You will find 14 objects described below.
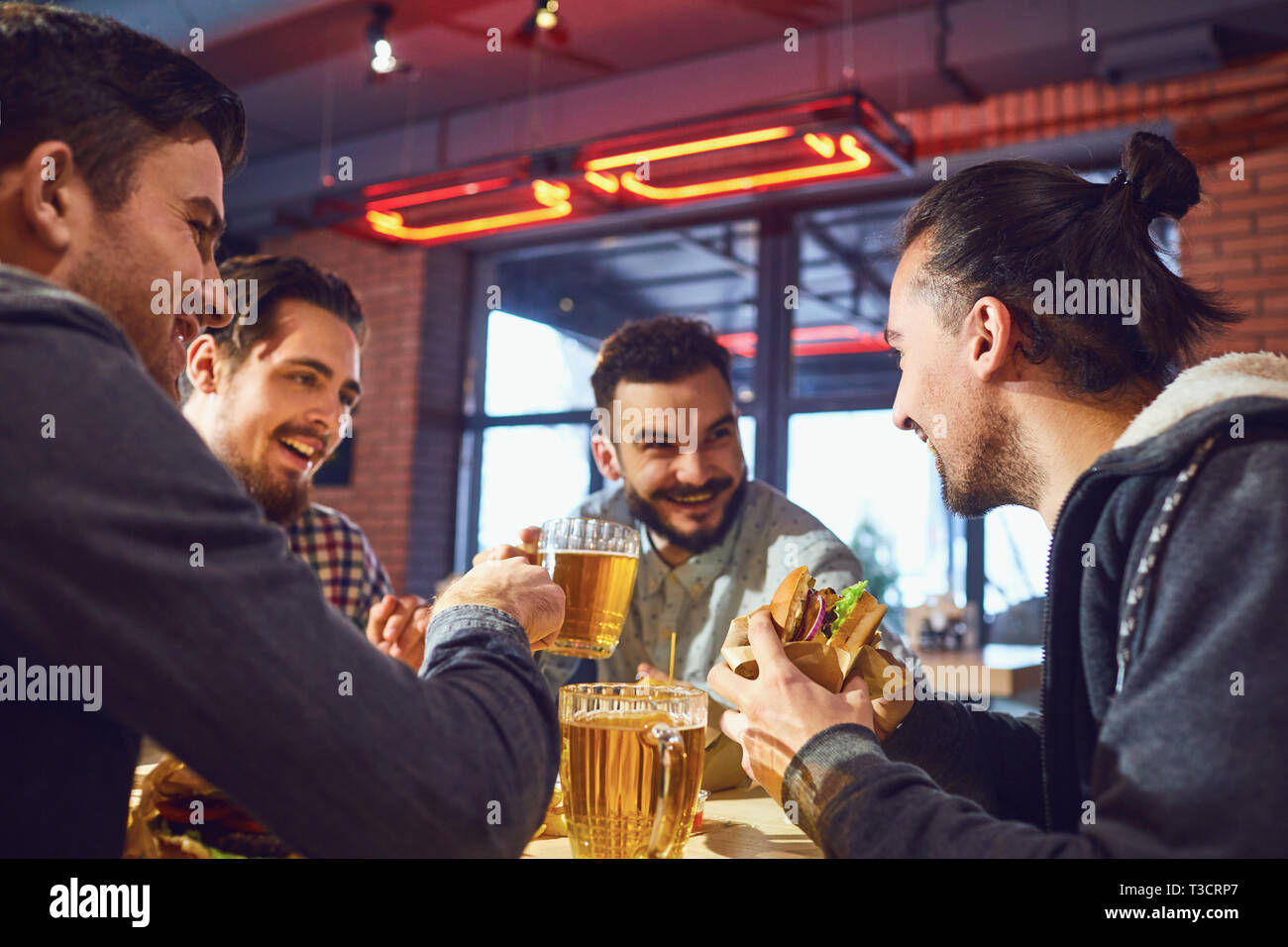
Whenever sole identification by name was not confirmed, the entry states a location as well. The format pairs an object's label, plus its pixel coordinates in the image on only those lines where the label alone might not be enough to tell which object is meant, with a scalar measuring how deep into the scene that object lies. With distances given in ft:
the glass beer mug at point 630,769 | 3.05
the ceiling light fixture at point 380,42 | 13.55
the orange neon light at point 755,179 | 10.43
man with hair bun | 2.44
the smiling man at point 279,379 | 7.71
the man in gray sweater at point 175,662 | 2.10
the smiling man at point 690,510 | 7.30
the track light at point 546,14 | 12.59
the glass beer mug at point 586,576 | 4.25
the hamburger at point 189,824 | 2.67
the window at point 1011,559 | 15.06
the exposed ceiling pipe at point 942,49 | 14.01
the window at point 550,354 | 19.56
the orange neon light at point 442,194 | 11.88
